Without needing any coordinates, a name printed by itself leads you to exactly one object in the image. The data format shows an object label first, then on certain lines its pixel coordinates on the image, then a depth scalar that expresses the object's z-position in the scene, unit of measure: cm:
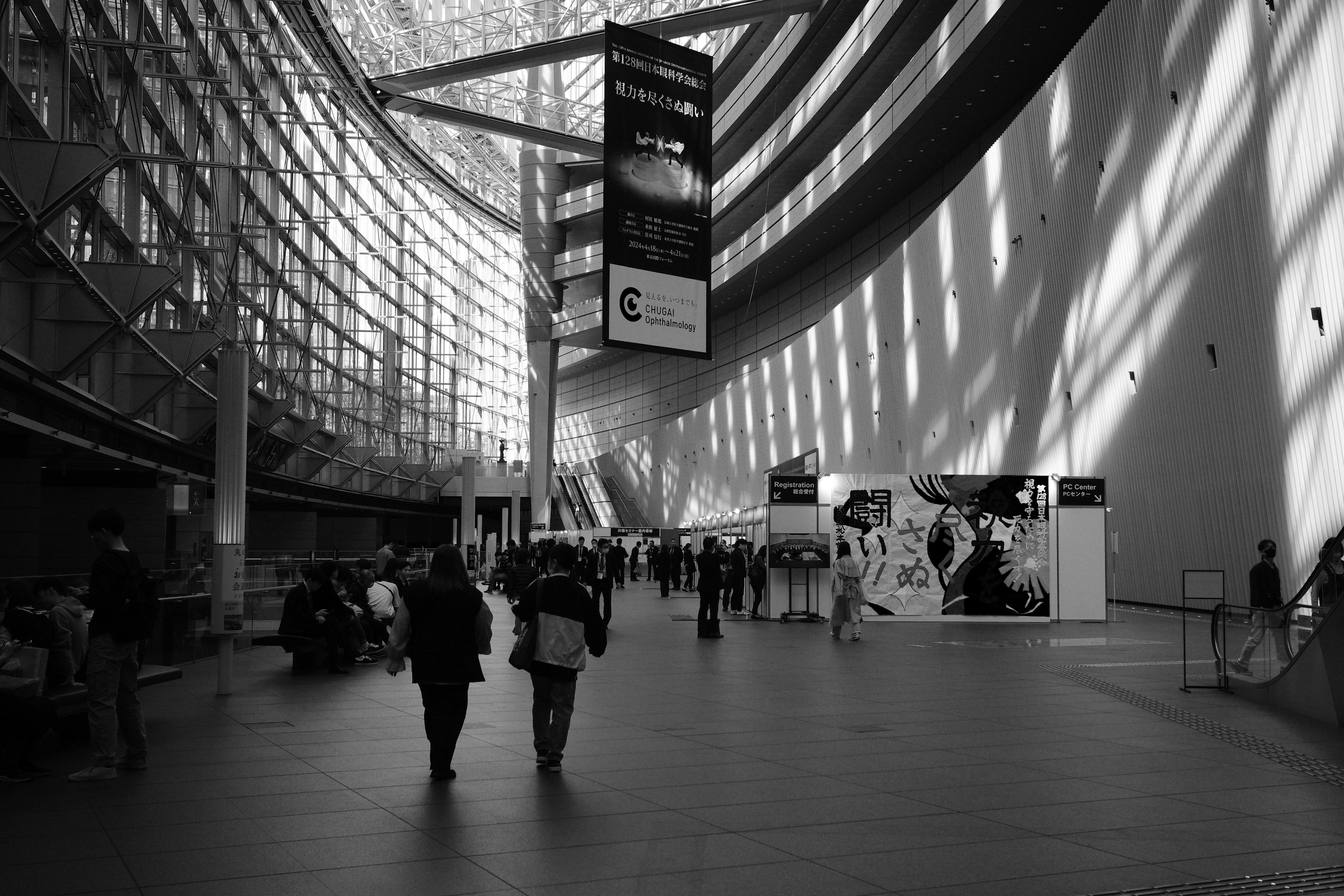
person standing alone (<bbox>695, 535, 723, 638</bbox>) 1847
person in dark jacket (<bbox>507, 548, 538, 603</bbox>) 1922
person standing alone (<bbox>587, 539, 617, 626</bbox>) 2000
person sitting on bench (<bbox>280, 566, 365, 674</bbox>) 1366
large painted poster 2303
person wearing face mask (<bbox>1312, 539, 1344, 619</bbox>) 952
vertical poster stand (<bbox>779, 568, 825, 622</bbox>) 2305
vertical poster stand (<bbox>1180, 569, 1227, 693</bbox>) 1185
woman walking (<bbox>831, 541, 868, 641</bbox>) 1822
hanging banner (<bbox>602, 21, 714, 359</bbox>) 1788
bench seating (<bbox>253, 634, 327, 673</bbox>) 1337
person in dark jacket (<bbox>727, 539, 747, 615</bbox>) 2430
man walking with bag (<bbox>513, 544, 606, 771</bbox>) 764
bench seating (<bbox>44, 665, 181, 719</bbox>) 802
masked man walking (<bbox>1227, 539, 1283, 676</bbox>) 1263
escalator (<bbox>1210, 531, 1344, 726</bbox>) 962
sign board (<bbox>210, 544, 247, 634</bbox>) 1145
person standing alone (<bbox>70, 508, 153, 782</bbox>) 720
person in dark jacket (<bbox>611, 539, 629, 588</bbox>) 3588
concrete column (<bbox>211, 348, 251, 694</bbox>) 1688
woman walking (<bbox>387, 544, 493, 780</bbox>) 726
